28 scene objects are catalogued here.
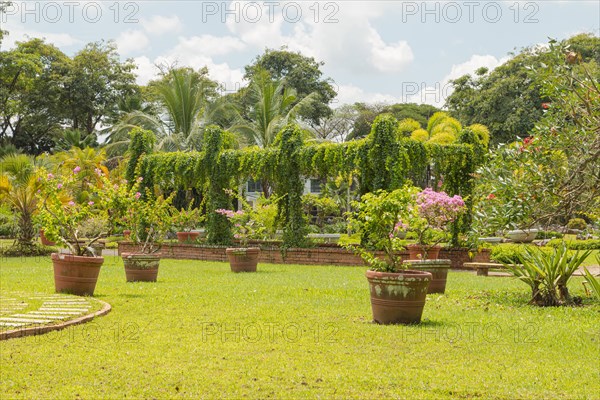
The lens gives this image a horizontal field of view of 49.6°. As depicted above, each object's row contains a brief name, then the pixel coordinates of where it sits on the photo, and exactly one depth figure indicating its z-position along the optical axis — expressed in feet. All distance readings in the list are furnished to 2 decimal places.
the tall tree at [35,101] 125.49
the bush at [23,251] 70.74
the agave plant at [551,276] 32.14
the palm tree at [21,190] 68.23
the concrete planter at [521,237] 96.68
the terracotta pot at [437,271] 37.04
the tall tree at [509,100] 125.70
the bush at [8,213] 71.61
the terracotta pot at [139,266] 42.60
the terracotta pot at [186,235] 86.07
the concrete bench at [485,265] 46.05
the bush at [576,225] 115.03
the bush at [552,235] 101.49
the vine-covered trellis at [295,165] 62.03
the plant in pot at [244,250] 54.34
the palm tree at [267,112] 106.63
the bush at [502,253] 58.18
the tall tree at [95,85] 146.41
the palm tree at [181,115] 114.52
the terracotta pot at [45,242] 93.81
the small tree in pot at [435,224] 37.60
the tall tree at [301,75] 156.46
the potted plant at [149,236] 42.60
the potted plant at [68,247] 33.68
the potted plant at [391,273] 25.71
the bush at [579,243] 78.69
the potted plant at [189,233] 84.84
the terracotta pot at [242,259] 54.19
